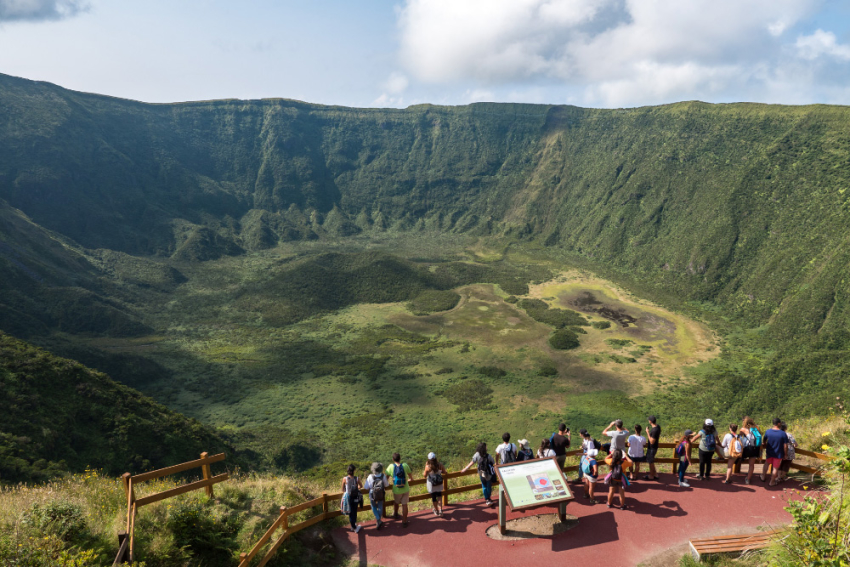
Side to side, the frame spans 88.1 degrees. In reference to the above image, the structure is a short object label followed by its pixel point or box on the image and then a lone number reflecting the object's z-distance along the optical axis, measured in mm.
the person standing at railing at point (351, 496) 11438
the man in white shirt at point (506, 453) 12422
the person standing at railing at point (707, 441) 12680
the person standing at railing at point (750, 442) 12828
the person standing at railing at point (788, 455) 12523
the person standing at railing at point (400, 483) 11805
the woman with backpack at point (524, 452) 12641
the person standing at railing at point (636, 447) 12672
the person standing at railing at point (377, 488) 11586
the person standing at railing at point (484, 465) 12299
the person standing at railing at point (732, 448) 12719
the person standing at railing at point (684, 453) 12891
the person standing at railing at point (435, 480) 12156
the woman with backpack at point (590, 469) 12344
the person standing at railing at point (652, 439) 13203
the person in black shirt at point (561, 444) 13203
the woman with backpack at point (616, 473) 12055
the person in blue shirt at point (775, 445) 12430
